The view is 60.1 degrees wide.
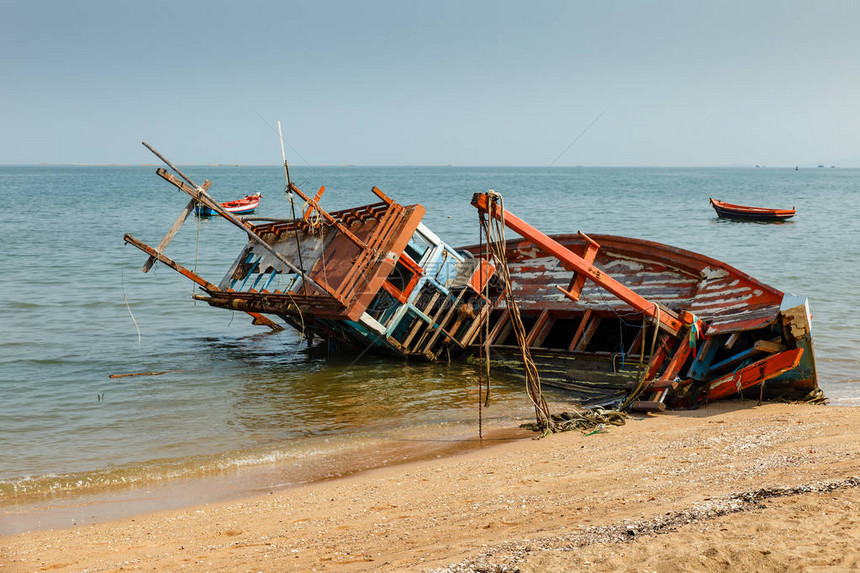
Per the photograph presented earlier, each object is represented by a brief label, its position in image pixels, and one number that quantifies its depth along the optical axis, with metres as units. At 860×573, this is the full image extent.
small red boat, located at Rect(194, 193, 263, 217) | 58.25
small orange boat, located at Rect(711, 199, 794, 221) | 50.44
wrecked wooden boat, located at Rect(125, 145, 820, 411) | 11.08
